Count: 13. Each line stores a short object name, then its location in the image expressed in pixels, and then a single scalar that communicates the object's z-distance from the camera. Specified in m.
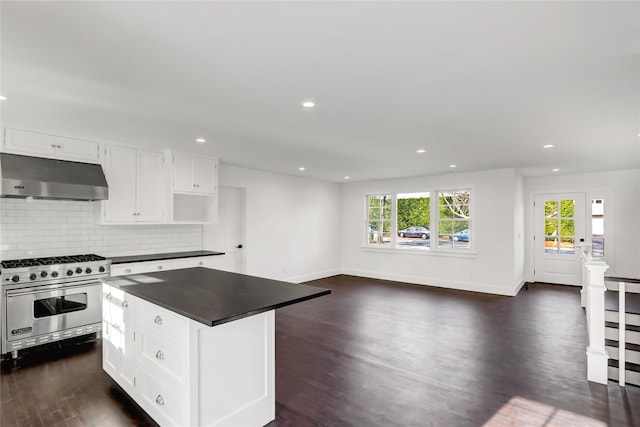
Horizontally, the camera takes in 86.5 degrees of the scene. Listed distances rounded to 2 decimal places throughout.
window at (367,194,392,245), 8.19
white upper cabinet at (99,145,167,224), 4.34
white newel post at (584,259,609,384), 2.95
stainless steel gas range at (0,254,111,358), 3.40
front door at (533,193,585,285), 7.09
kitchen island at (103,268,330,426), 2.01
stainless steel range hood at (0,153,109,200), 3.44
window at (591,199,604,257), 6.82
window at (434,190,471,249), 6.98
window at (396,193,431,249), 7.56
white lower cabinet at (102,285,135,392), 2.60
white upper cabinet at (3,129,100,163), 3.59
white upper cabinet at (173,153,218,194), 4.94
